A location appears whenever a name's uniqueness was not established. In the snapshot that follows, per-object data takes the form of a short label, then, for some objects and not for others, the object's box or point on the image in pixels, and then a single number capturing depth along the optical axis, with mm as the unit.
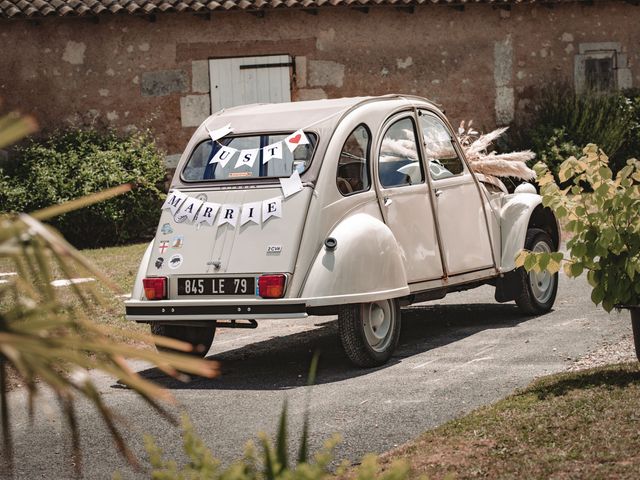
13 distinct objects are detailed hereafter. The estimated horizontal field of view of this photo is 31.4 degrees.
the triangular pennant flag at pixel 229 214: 7699
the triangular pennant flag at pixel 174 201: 8008
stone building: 17000
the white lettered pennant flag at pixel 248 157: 7988
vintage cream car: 7402
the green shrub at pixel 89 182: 15031
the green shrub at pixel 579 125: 17469
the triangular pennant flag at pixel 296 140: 7934
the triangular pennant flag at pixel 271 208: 7574
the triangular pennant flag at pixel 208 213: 7793
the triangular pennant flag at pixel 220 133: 8297
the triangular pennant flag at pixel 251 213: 7617
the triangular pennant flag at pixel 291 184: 7641
